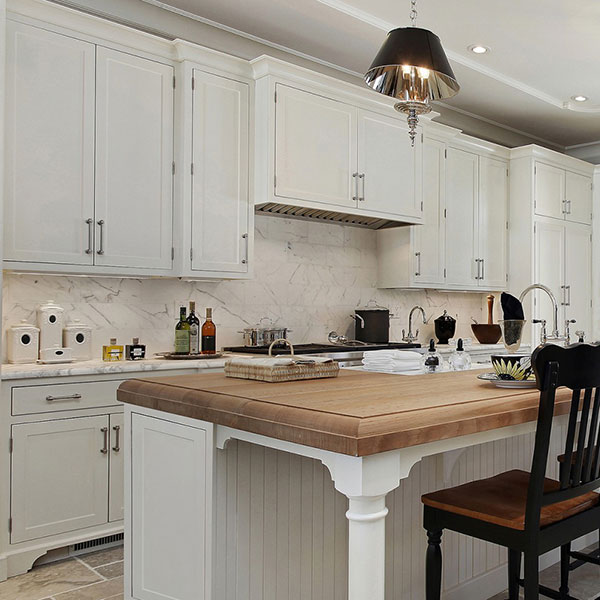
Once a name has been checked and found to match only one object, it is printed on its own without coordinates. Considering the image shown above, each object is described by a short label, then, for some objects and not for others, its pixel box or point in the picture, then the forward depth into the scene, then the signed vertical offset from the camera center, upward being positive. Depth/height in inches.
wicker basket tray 82.8 -7.9
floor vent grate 121.4 -44.9
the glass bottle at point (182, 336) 145.7 -5.8
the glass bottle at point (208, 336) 150.7 -6.0
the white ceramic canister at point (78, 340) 131.3 -6.2
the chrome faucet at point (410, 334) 197.2 -7.0
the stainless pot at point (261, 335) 162.4 -6.1
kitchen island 56.2 -12.8
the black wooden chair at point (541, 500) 66.0 -21.7
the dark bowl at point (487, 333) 212.8 -6.7
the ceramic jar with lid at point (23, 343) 122.3 -6.5
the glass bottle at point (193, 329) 147.6 -4.3
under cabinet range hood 163.0 +26.7
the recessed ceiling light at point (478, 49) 171.6 +70.9
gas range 152.9 -9.5
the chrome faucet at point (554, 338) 100.6 -4.0
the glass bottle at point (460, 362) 106.1 -8.2
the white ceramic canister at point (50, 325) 127.1 -3.1
